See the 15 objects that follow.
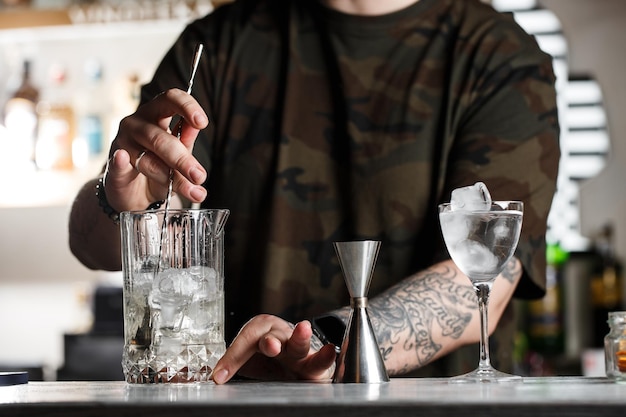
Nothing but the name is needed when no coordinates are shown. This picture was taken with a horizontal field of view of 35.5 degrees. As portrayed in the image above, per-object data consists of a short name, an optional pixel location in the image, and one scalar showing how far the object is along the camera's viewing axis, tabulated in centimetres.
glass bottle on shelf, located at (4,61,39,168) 357
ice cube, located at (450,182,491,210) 109
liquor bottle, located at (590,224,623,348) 477
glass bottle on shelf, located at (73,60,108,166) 348
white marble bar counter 76
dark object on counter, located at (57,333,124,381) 310
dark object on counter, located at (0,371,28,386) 111
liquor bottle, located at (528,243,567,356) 469
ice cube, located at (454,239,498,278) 109
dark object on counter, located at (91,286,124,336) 333
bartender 168
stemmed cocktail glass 108
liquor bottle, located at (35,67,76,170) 352
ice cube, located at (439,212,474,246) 108
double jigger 104
